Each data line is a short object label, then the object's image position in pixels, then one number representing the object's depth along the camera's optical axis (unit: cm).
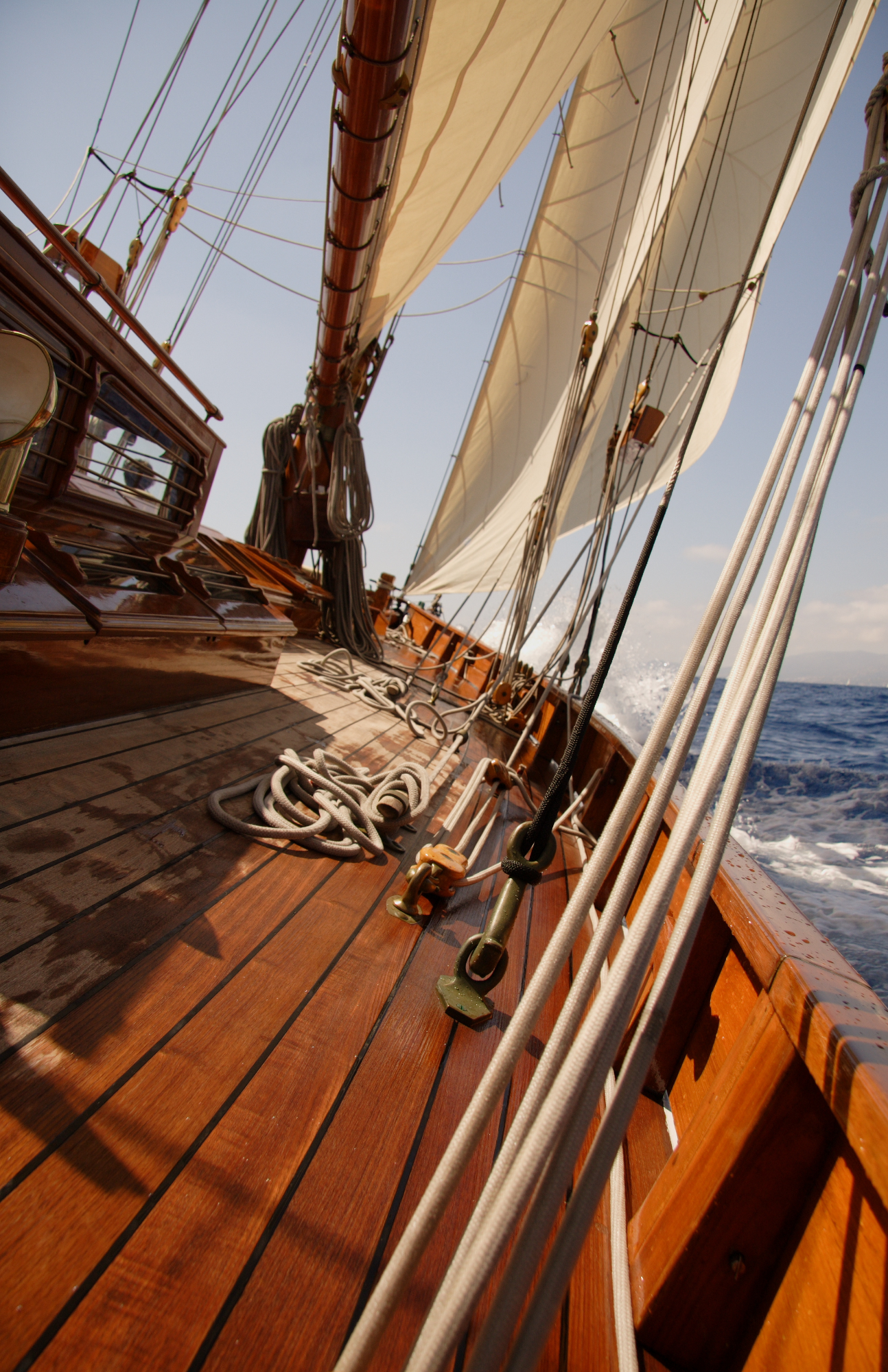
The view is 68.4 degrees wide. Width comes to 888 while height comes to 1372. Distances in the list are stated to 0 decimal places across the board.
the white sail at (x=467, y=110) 414
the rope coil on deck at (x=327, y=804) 180
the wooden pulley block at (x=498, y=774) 306
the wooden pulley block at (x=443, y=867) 172
